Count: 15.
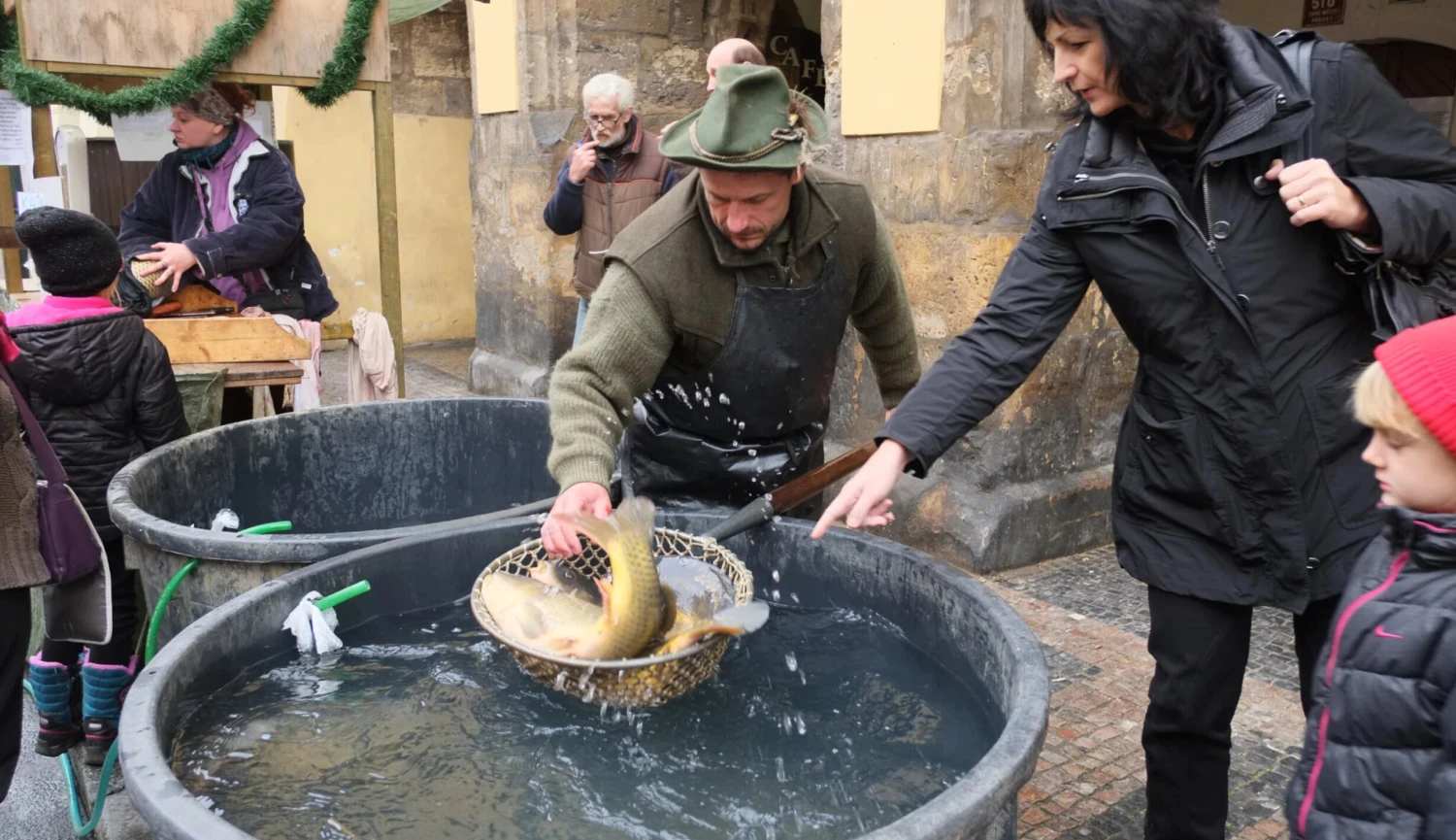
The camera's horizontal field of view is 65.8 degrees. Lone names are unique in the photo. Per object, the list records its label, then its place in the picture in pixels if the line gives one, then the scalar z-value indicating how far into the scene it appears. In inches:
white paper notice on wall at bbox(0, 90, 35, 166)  196.2
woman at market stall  156.4
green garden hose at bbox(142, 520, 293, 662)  100.6
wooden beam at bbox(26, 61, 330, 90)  153.5
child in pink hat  56.7
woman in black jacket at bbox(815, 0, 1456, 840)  75.6
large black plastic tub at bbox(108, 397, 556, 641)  131.0
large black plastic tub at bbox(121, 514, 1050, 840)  60.5
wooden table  150.9
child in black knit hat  126.2
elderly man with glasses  198.1
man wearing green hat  94.0
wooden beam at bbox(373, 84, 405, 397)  184.7
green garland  152.6
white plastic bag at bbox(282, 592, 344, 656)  93.5
